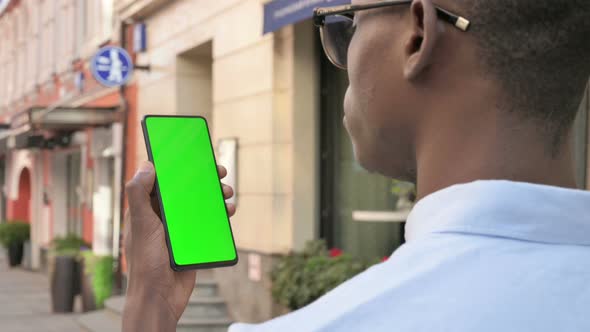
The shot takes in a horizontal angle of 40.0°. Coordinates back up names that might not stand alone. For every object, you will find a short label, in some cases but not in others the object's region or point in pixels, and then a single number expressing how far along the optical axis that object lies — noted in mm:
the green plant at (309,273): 7375
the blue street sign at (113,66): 12938
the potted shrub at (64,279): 12932
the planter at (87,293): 12859
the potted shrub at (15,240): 22188
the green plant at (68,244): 14438
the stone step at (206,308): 9773
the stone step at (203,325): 9422
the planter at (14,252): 22172
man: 710
